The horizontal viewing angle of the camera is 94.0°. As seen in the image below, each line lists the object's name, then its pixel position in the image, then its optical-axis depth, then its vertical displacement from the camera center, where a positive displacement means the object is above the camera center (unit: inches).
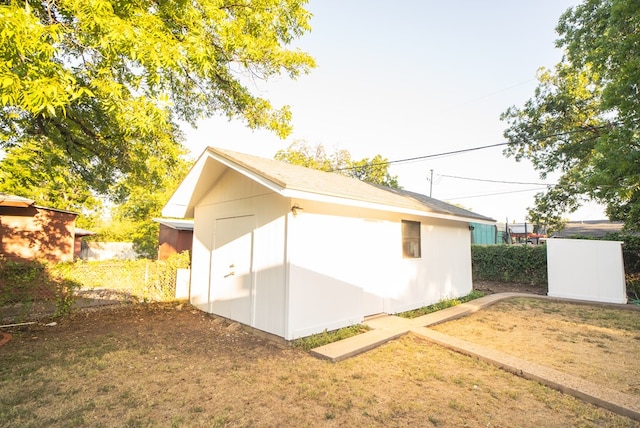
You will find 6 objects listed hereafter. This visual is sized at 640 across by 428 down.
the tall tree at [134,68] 146.7 +118.1
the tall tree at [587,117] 325.1 +217.5
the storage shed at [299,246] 222.1 -9.8
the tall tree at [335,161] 1106.1 +288.1
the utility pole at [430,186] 1312.7 +228.8
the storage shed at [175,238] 674.3 -11.6
